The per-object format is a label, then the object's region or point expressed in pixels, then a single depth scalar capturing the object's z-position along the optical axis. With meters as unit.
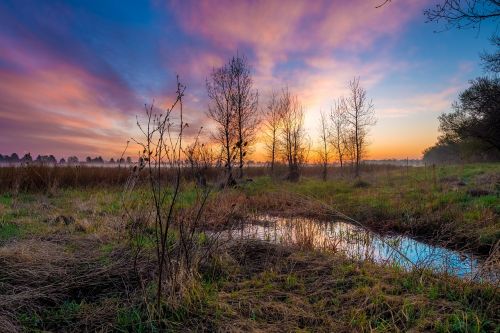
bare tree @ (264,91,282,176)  27.44
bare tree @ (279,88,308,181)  25.49
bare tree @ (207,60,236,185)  22.94
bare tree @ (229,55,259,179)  23.05
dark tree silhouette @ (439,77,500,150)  24.39
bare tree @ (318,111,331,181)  25.44
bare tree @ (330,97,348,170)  28.00
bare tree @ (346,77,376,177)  25.70
